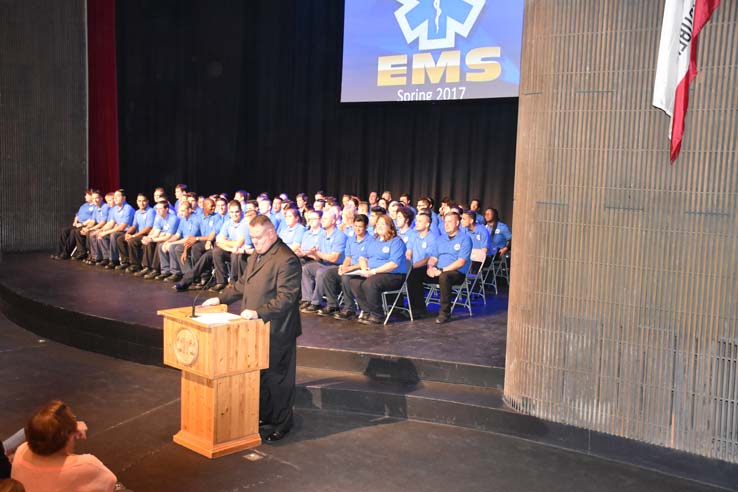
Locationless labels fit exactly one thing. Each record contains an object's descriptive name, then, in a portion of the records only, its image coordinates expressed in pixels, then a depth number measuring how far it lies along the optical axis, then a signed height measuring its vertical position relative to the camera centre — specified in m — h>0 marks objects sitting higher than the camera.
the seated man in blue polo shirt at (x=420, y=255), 7.90 -0.68
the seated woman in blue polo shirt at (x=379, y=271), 7.41 -0.81
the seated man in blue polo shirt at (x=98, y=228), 10.79 -0.67
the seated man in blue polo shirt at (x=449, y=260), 7.61 -0.71
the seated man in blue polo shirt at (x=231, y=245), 8.76 -0.69
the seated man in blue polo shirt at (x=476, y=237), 8.48 -0.50
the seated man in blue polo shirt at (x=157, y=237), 9.79 -0.69
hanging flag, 4.48 +0.87
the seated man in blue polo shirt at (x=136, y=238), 10.17 -0.75
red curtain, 13.52 +1.66
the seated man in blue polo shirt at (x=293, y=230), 8.74 -0.48
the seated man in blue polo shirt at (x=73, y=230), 11.32 -0.74
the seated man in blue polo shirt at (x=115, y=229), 10.52 -0.66
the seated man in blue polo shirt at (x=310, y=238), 8.47 -0.56
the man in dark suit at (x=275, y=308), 4.86 -0.80
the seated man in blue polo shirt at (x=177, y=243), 9.54 -0.74
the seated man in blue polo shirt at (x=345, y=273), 7.66 -0.88
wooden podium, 4.59 -1.19
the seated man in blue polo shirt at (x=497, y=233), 10.03 -0.52
